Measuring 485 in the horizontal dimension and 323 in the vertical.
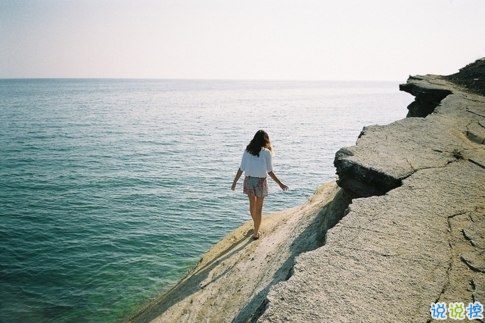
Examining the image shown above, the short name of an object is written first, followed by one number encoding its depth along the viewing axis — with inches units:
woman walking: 271.4
